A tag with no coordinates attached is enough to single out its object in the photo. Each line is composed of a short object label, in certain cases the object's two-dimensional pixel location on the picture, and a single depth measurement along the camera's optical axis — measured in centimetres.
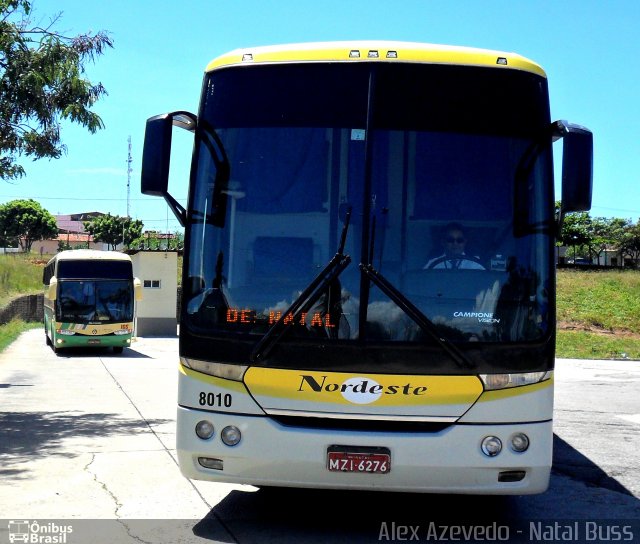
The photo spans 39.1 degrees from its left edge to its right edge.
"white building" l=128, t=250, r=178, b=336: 4278
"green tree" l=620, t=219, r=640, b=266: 8931
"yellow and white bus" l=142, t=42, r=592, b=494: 583
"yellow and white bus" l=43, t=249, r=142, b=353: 3020
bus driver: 598
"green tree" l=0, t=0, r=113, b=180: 1080
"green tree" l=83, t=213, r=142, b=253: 9694
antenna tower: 7865
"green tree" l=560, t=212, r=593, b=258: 9110
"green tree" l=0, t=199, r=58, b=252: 9475
